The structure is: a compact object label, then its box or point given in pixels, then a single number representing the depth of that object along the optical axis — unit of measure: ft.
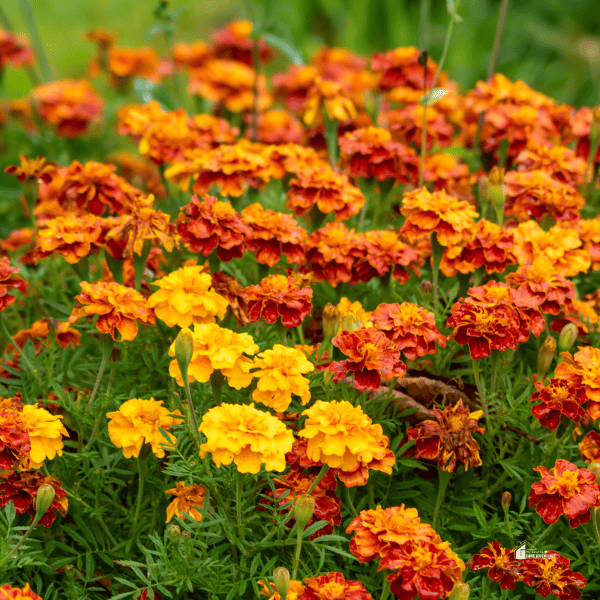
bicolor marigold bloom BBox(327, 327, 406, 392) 4.95
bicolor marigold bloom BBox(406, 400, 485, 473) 4.98
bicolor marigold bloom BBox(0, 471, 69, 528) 4.94
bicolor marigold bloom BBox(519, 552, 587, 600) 4.90
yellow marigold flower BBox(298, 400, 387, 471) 4.86
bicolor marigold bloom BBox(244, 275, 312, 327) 5.09
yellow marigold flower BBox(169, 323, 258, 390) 4.95
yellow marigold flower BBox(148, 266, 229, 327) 5.06
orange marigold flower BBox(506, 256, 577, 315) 5.17
